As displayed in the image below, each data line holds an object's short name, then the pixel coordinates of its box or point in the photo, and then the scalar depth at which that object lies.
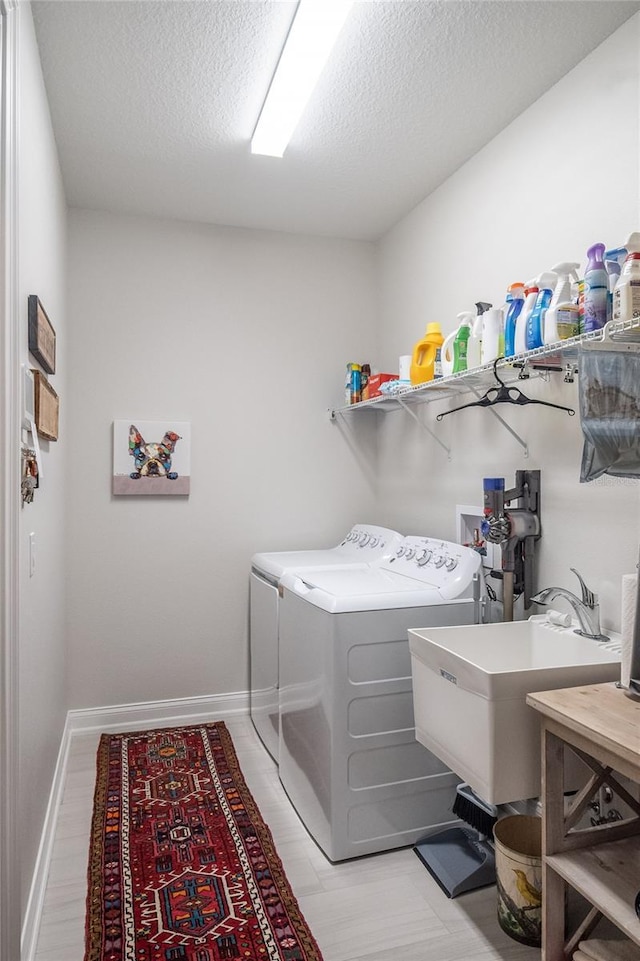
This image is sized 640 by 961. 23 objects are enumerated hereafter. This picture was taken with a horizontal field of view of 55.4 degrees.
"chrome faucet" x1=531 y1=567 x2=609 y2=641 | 1.85
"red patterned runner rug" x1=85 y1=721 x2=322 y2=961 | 1.69
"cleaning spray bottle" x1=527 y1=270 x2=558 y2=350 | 1.81
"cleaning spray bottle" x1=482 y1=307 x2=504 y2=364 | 2.01
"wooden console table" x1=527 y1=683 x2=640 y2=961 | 1.30
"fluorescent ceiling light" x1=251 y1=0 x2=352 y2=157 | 1.78
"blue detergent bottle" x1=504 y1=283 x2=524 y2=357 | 1.93
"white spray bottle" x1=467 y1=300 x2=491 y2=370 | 2.13
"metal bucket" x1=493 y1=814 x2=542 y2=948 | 1.66
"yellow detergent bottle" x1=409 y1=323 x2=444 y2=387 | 2.54
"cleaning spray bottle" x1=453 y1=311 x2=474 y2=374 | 2.23
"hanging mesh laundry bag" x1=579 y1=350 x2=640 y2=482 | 1.56
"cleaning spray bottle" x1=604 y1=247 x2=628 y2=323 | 1.62
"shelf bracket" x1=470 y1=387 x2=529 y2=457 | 2.27
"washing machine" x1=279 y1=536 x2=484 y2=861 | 2.08
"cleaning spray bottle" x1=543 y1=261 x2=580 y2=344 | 1.72
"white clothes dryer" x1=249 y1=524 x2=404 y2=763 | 2.82
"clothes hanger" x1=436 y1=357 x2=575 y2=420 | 2.07
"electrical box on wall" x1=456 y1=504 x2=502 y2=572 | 2.40
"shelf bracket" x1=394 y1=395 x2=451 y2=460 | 2.82
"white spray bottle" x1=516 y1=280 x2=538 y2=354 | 1.86
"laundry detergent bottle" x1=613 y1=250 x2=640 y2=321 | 1.49
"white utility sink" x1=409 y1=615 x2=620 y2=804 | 1.52
